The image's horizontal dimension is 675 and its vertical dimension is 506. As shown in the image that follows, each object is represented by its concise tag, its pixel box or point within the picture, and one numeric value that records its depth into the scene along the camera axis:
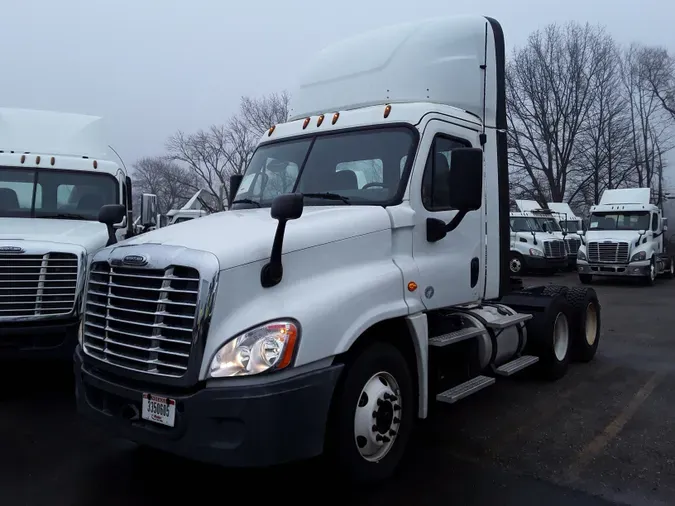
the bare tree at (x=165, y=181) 54.30
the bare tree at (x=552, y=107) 40.00
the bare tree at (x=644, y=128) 42.03
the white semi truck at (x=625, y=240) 19.42
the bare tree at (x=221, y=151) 41.03
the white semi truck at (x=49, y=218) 5.90
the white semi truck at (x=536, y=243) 22.17
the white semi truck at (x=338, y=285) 3.37
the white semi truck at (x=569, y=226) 25.22
